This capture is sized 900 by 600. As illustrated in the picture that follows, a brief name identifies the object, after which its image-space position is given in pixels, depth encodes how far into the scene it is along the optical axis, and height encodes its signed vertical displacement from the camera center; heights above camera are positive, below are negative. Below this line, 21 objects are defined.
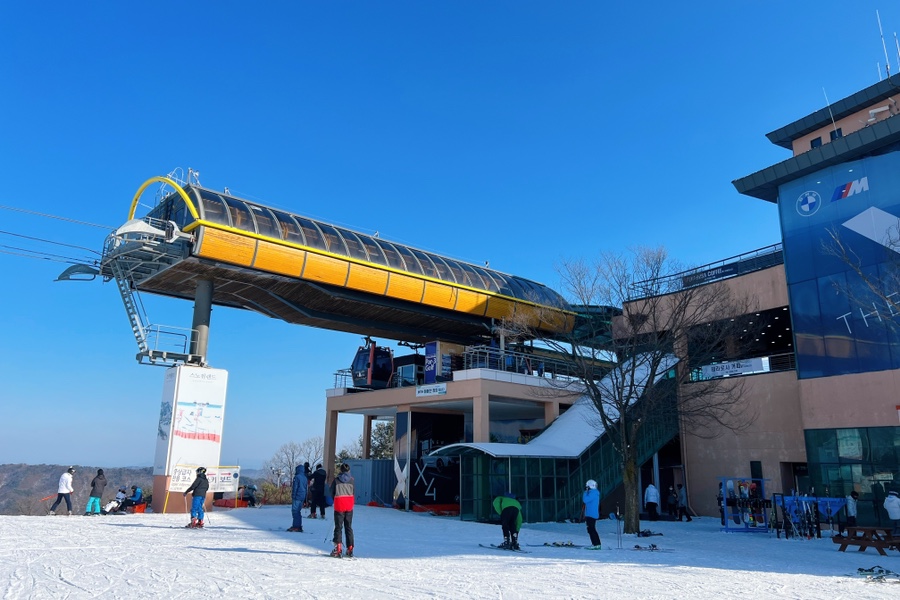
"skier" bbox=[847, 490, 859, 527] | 19.72 -0.82
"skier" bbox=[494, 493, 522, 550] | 14.37 -0.92
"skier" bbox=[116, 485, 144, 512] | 22.97 -0.88
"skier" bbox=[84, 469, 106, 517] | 20.36 -0.60
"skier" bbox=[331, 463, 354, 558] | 11.77 -0.55
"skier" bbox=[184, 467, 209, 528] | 16.03 -0.54
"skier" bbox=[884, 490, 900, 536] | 16.83 -0.69
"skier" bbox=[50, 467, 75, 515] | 20.25 -0.51
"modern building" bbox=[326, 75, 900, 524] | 21.16 +3.63
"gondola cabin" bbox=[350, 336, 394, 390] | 32.16 +5.15
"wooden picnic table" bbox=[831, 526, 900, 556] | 14.76 -1.38
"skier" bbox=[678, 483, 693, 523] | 26.31 -0.99
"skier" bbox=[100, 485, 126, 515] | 21.98 -1.01
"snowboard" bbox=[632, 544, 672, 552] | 15.40 -1.64
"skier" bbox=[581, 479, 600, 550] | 14.88 -0.72
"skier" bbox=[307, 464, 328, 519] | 20.06 -0.45
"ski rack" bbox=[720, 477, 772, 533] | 20.66 -0.93
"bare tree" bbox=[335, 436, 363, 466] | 56.53 +2.09
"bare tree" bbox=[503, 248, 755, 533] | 20.00 +4.14
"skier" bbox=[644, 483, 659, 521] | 25.30 -0.92
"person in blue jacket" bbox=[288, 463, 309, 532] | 16.11 -0.53
